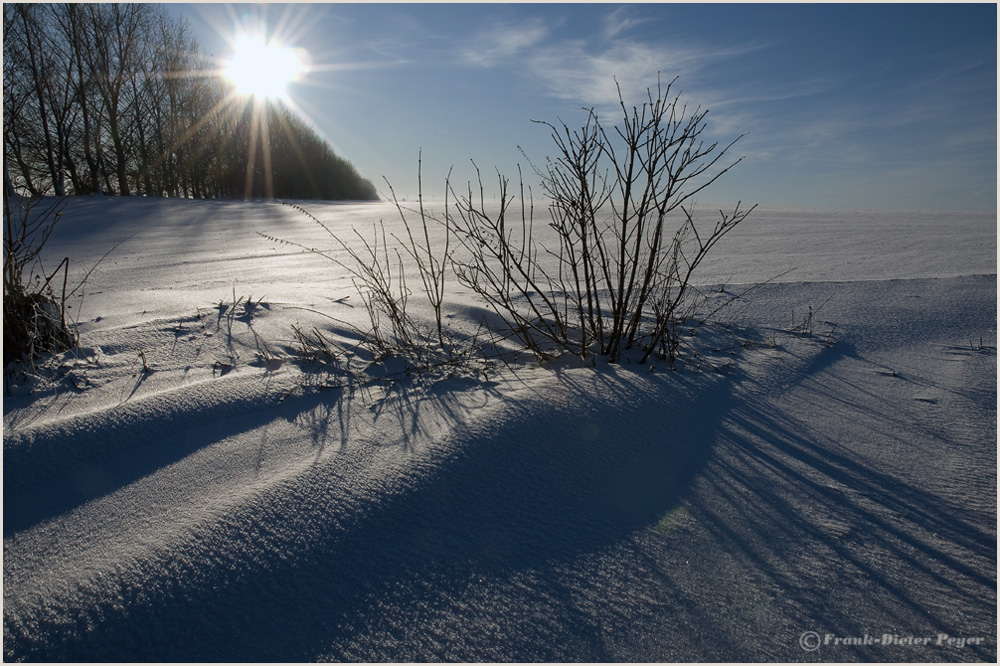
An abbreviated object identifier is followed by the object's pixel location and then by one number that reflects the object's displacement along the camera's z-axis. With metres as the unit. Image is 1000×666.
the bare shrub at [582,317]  2.04
